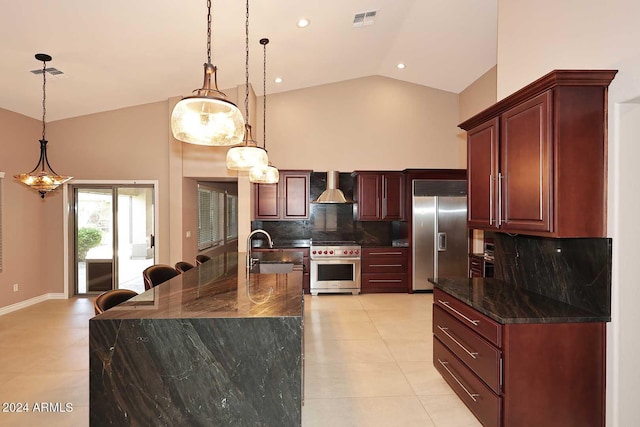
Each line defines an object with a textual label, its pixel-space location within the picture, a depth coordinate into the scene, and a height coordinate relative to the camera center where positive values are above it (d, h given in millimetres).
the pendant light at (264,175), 3621 +437
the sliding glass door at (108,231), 5824 -313
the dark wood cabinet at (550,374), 1957 -955
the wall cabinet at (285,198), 6176 +291
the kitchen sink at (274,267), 3348 -548
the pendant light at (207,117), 1752 +523
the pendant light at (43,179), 3764 +402
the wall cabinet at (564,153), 1940 +365
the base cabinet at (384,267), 6133 -1033
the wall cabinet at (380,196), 6215 +331
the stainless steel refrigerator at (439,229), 6012 -281
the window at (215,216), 7301 -74
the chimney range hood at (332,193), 5980 +378
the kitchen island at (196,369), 1603 -764
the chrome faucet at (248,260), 2823 -437
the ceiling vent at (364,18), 4354 +2642
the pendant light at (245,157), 2912 +499
